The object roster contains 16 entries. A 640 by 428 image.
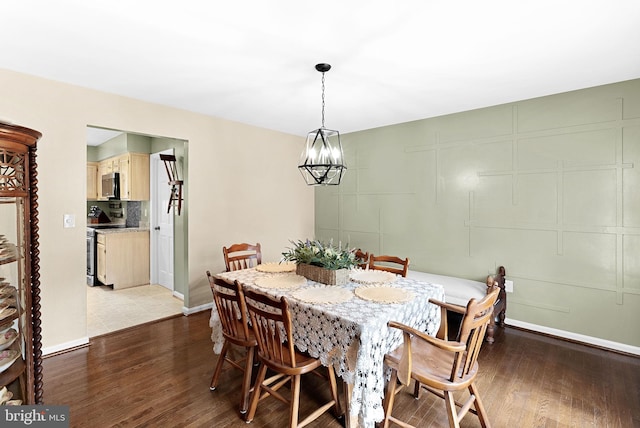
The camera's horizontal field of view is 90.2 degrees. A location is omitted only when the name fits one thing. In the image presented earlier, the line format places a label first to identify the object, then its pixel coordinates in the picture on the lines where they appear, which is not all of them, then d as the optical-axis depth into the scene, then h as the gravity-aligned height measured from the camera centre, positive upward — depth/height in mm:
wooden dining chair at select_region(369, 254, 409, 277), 2912 -496
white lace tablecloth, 1715 -740
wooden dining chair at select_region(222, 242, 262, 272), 3245 -505
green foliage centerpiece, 2459 -414
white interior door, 4832 -243
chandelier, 2525 +413
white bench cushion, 3305 -845
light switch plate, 2932 -72
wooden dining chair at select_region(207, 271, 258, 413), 2042 -762
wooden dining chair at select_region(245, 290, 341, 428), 1756 -874
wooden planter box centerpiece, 2443 -506
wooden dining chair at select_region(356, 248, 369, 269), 3219 -498
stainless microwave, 5172 +454
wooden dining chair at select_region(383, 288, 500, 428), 1565 -879
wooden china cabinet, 1537 -319
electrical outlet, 3508 -847
